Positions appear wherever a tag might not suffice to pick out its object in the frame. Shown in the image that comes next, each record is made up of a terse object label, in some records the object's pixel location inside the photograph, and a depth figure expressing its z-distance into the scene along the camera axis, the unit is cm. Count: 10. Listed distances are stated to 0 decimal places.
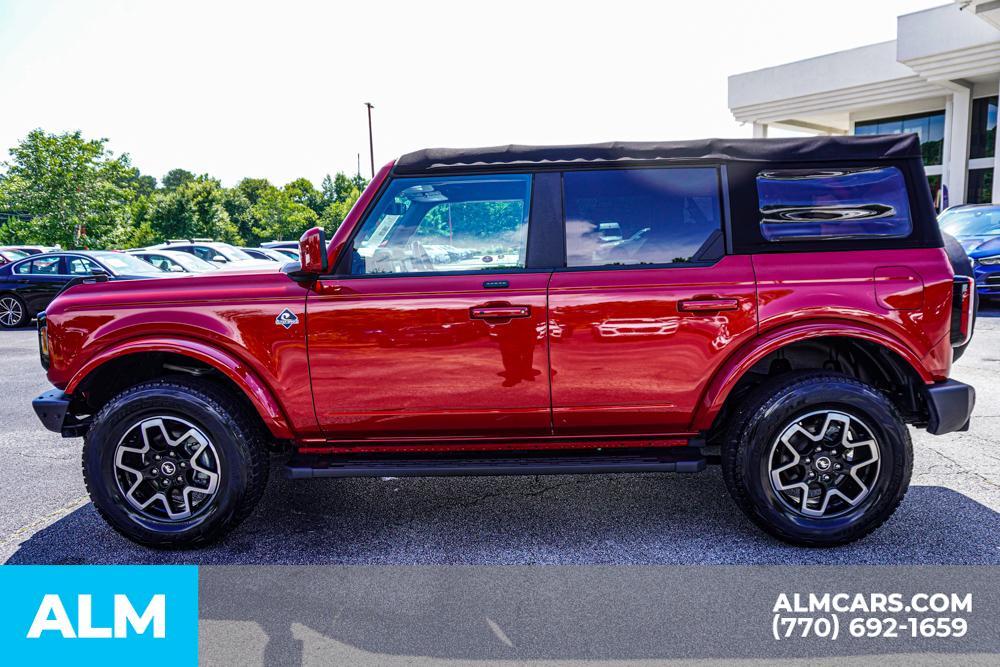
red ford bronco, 348
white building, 2534
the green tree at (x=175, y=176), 13512
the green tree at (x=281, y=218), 7412
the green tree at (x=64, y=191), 3369
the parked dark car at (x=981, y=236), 1173
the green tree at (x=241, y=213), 7656
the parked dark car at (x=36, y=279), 1397
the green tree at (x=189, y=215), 6222
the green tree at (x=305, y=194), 9081
